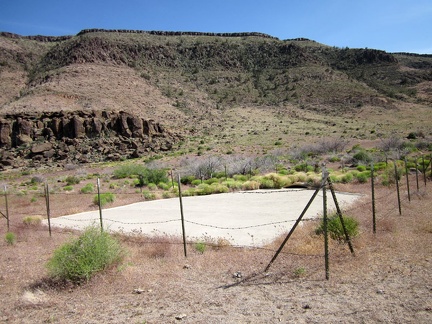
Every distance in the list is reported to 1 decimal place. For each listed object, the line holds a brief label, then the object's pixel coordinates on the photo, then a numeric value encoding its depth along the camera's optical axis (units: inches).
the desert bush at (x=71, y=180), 1269.7
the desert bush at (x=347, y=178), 891.4
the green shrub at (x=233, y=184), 950.4
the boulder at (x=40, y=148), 1822.1
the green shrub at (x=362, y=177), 863.1
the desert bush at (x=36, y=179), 1379.4
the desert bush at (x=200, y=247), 375.9
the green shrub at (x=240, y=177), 1084.5
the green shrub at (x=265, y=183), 932.0
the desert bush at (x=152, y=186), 1083.8
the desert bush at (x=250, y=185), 936.9
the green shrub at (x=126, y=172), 1353.3
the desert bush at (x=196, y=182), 1119.2
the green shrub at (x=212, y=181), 1098.1
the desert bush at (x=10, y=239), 475.5
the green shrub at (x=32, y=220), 599.8
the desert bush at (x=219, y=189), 923.4
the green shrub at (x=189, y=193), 907.1
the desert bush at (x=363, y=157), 1215.9
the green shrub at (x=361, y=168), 1042.2
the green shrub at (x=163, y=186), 1051.7
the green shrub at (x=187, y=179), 1182.3
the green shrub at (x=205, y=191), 917.6
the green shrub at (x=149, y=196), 863.1
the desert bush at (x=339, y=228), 364.1
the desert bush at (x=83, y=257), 307.7
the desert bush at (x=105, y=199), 814.5
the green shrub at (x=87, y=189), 1054.4
